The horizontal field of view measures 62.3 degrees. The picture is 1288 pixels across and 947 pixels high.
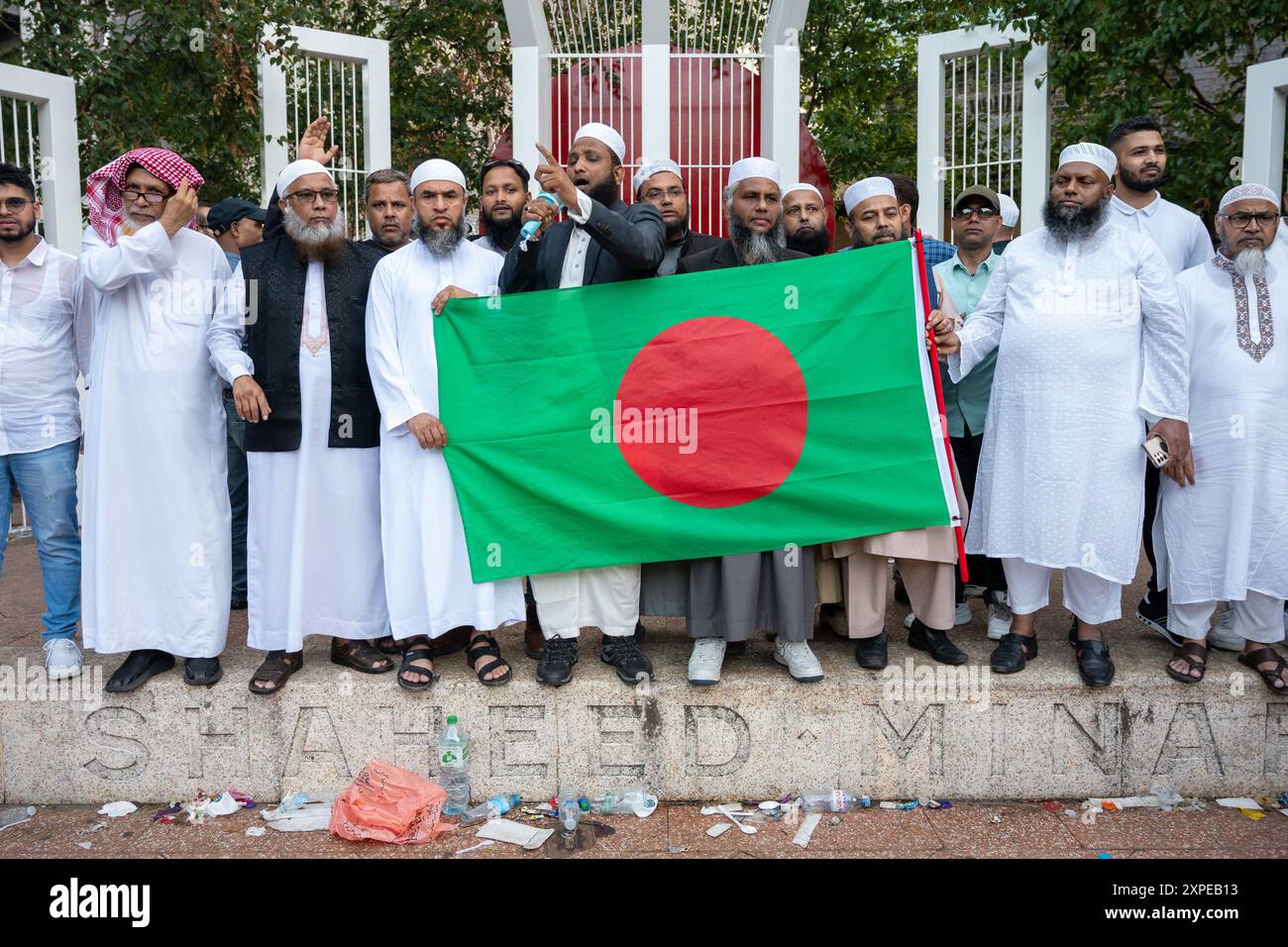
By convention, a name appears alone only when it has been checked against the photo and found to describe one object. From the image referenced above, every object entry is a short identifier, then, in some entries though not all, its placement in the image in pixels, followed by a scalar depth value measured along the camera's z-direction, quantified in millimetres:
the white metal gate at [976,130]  7762
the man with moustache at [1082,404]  3926
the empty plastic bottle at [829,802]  3844
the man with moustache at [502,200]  4602
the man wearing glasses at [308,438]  4016
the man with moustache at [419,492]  3992
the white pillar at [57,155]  7075
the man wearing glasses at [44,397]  4102
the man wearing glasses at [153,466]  3957
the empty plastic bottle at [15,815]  3840
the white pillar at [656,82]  9359
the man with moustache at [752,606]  3918
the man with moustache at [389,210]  4551
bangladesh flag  4016
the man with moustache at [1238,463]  3988
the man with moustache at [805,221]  4605
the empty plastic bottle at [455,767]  3818
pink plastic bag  3609
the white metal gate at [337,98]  7848
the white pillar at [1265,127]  6277
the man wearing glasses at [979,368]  4617
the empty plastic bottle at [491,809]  3807
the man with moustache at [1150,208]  4598
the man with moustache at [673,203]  4910
